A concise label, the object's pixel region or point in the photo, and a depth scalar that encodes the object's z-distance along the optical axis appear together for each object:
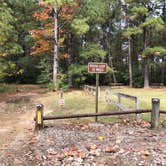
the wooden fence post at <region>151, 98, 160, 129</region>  5.84
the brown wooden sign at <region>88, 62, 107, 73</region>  6.73
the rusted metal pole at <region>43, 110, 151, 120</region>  5.79
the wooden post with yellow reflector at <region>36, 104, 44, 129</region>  5.73
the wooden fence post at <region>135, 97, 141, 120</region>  6.85
